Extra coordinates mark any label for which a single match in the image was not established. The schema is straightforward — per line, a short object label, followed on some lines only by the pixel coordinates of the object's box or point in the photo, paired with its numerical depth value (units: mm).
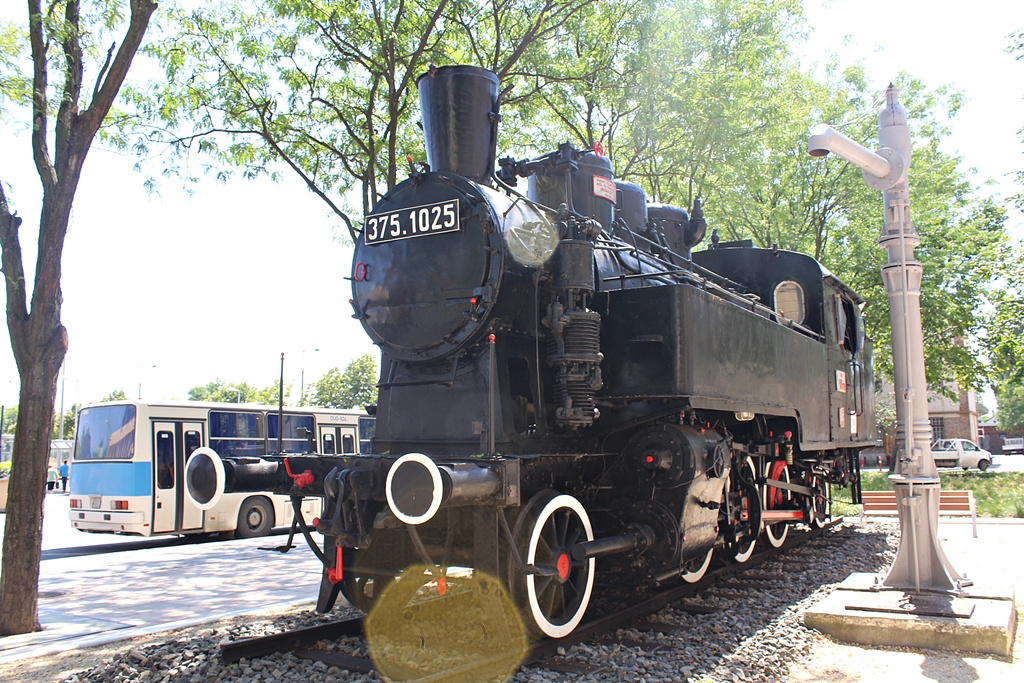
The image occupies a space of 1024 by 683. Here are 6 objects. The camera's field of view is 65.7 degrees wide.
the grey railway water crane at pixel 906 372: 5312
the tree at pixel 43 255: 5941
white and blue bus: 11305
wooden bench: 10016
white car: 31438
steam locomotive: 4465
